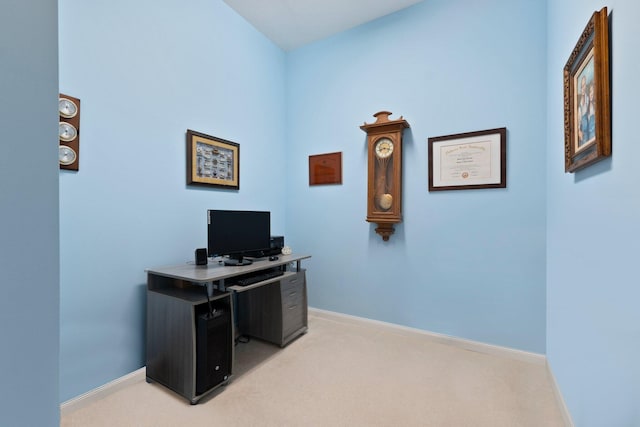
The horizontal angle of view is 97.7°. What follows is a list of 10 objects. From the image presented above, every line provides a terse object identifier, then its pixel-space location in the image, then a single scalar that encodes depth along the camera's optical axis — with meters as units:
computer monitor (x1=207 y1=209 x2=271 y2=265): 2.12
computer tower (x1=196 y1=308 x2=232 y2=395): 1.75
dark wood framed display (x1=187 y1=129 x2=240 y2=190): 2.32
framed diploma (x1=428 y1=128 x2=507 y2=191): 2.32
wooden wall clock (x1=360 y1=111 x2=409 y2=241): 2.69
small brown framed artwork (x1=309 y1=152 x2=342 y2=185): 3.09
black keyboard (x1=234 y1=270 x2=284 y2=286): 2.08
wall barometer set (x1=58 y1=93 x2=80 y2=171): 1.59
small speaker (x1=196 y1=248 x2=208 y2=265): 2.13
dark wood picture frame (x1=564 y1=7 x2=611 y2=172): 1.09
